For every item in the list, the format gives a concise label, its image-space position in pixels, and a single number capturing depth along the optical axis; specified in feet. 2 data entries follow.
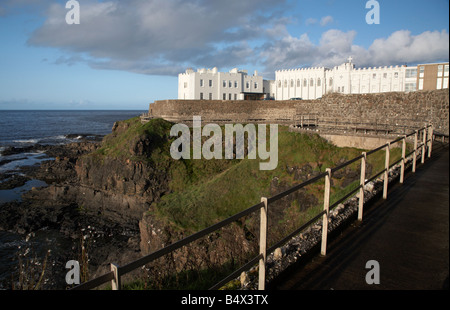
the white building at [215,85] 180.34
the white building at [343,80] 195.06
